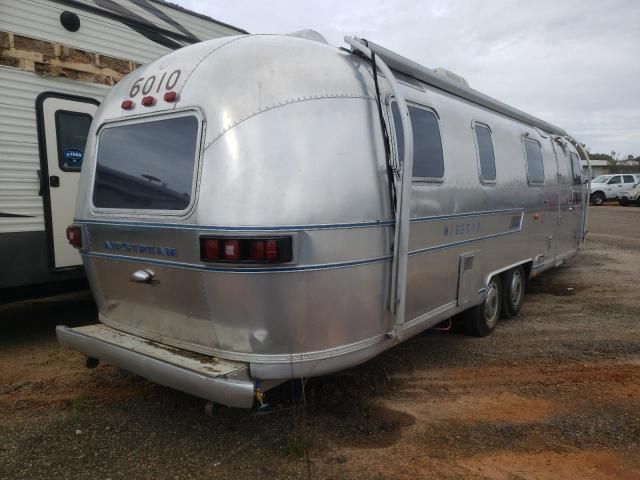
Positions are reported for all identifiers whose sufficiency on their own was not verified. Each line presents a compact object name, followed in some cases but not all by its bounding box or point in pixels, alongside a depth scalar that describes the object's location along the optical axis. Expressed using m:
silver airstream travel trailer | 3.05
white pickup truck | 28.56
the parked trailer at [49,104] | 4.79
